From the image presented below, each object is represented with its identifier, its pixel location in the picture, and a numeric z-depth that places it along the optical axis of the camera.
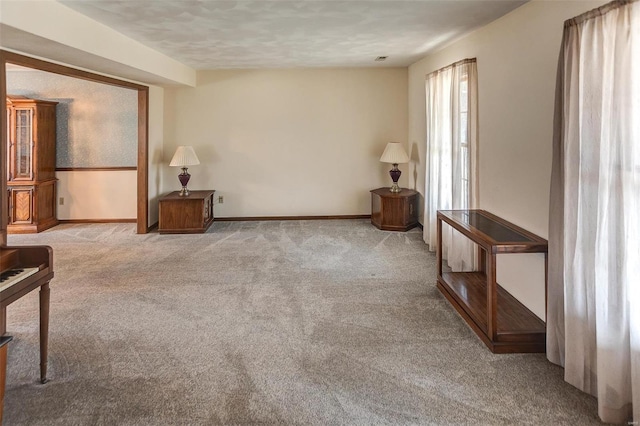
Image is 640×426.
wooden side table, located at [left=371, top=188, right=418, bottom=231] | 5.94
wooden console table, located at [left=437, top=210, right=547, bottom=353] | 2.53
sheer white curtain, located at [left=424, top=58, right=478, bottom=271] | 3.92
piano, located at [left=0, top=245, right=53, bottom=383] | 2.12
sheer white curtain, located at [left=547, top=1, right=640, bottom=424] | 1.82
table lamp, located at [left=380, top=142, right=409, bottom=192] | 6.20
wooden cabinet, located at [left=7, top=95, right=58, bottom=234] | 5.87
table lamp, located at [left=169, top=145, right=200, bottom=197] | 6.06
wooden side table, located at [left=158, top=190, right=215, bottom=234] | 5.88
